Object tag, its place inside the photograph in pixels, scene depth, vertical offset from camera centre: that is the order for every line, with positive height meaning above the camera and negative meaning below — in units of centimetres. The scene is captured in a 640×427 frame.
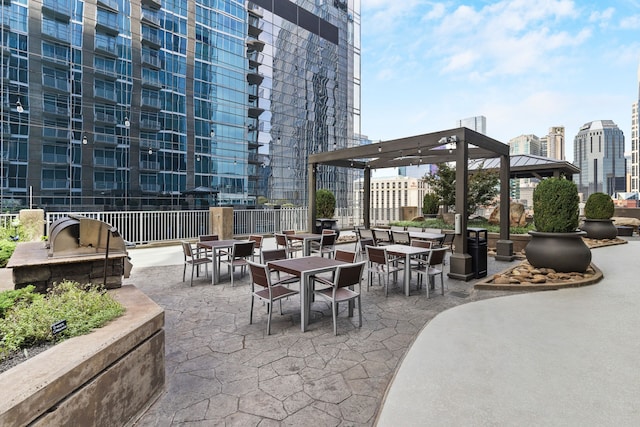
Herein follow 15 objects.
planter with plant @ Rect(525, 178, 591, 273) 613 -42
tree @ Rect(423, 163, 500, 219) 1434 +113
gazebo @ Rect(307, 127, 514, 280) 664 +158
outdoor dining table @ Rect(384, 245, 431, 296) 544 -76
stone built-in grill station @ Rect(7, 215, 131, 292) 318 -53
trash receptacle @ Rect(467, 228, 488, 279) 666 -92
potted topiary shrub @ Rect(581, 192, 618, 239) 1207 -24
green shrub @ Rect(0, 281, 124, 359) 206 -77
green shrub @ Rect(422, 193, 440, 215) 1684 +28
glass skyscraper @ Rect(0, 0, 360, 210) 1978 +893
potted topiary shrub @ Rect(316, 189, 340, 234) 1336 +17
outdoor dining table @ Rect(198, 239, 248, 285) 613 -80
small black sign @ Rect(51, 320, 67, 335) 205 -77
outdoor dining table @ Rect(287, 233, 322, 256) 823 -76
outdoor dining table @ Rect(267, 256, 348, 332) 382 -77
